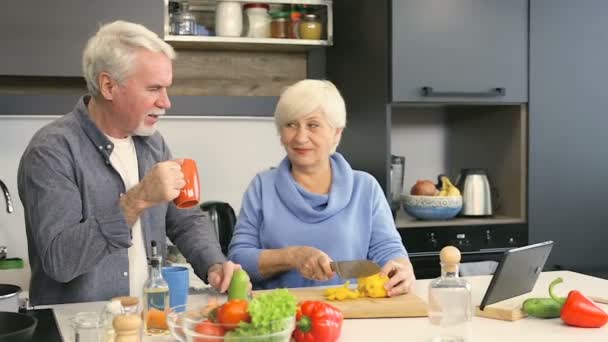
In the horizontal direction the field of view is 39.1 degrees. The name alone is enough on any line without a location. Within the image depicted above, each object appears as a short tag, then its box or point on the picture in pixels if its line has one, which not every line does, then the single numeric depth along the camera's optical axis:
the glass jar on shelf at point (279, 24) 3.64
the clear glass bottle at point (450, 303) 1.73
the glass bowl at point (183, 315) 1.57
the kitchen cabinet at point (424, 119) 3.44
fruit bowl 3.50
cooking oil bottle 1.76
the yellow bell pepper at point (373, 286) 2.04
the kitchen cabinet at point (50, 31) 3.13
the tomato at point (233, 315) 1.48
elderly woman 2.40
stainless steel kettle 3.62
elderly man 2.04
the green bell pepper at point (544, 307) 1.90
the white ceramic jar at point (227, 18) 3.52
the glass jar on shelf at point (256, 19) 3.59
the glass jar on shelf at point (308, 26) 3.66
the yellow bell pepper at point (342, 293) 2.02
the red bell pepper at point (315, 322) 1.62
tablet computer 1.91
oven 3.44
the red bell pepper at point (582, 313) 1.83
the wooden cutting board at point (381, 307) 1.93
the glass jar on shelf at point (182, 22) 3.47
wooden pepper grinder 1.54
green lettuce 1.46
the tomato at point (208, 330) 1.50
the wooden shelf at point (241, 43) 3.50
